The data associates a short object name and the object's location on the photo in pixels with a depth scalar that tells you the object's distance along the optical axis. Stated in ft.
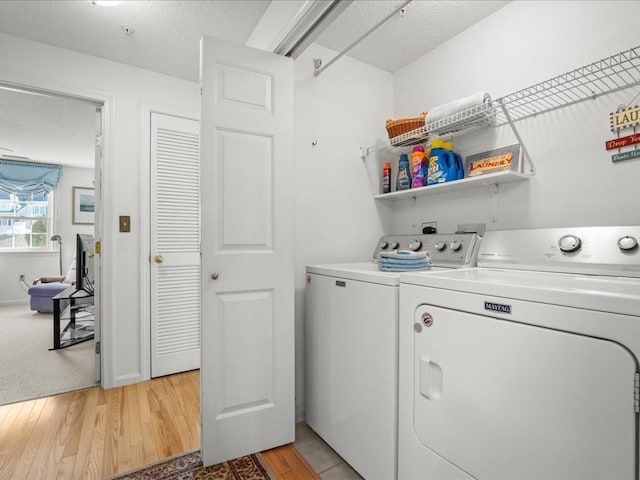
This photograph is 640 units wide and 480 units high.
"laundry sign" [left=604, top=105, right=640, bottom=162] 4.18
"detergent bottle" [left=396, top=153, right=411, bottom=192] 6.73
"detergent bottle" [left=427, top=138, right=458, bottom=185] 5.96
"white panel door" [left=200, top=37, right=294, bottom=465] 5.03
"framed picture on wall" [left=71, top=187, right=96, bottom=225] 19.61
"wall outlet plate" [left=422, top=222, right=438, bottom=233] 6.53
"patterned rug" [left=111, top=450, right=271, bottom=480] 4.80
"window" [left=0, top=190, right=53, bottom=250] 18.13
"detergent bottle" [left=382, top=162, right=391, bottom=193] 7.22
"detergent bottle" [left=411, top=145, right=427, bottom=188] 6.37
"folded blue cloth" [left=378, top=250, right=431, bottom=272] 4.59
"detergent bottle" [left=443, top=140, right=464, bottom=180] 6.05
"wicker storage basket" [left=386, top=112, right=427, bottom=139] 6.28
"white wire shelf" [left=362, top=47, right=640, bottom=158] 4.30
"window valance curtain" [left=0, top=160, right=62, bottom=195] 17.40
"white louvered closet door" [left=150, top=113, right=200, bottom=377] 8.48
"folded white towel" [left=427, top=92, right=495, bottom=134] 5.20
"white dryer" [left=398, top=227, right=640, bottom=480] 2.46
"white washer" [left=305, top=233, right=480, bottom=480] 4.32
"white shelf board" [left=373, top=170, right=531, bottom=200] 5.13
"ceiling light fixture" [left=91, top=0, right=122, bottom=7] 5.77
